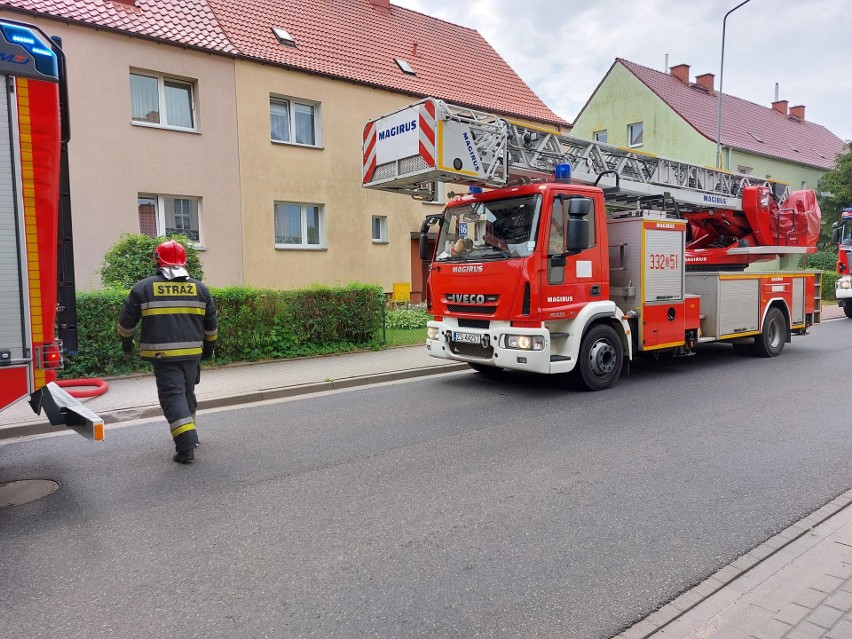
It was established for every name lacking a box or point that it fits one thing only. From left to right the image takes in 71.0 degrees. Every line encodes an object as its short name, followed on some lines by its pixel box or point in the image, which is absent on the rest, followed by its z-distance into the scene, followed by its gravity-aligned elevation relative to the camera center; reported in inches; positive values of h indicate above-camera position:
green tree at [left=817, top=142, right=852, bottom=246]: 1110.4 +153.2
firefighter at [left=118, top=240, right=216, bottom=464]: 194.2 -14.6
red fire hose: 291.1 -50.8
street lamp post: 685.9 +181.0
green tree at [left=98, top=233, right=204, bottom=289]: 389.4 +15.9
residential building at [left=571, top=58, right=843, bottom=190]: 1051.7 +289.1
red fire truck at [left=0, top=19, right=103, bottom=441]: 149.3 +20.7
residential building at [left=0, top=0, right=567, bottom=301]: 510.9 +148.8
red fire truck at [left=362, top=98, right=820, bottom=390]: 275.6 +13.6
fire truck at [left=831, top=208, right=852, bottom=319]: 681.6 +12.8
